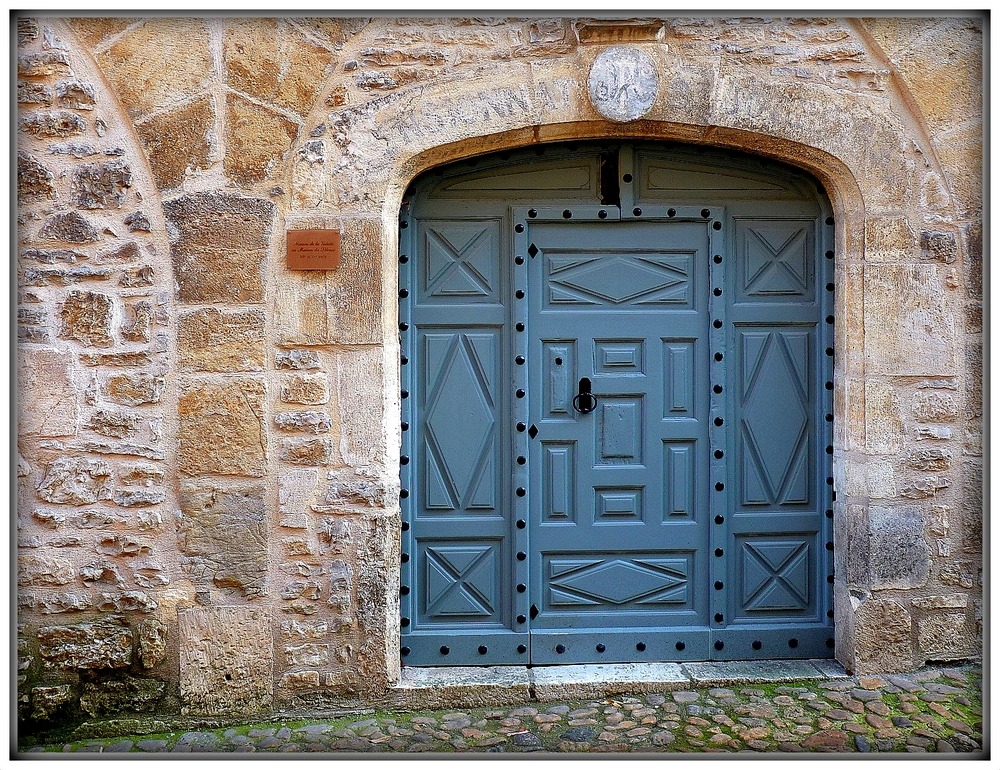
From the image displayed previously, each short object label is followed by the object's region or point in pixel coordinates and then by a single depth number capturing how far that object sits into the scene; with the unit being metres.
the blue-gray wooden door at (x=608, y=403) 3.44
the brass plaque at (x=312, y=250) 3.15
